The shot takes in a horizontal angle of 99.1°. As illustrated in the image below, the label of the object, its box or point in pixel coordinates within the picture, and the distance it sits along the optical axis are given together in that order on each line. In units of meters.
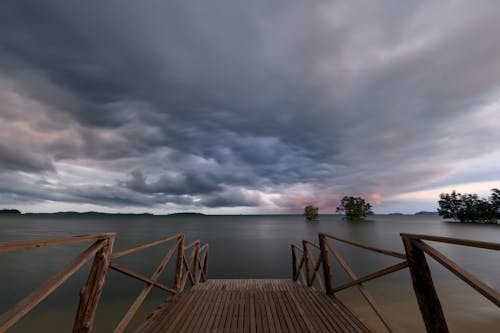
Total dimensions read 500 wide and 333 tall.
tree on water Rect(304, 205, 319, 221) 119.12
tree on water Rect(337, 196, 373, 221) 102.12
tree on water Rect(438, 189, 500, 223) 82.69
